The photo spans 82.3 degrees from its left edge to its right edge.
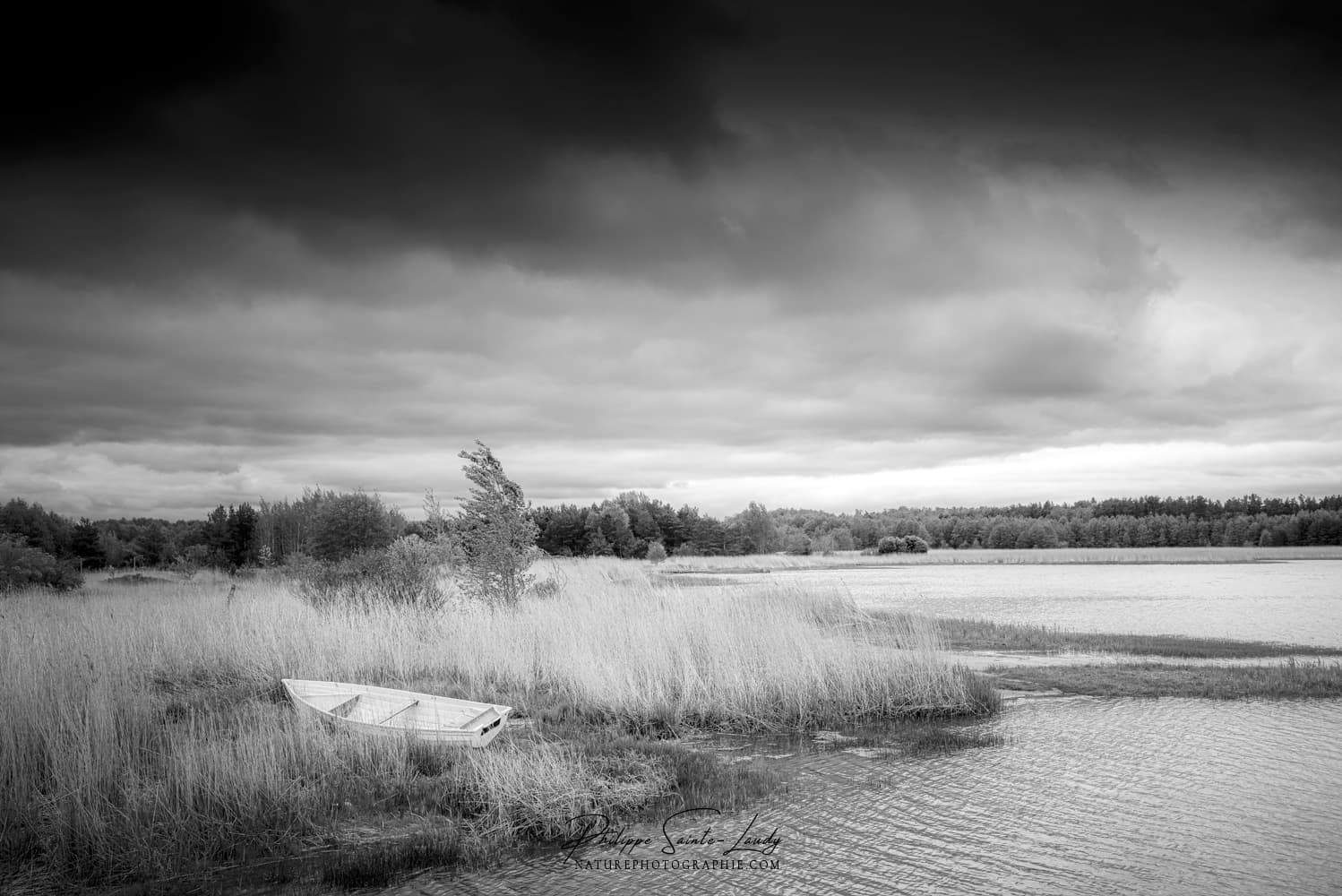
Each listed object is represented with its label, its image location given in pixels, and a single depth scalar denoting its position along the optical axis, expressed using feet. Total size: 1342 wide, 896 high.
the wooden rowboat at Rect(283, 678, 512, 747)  34.63
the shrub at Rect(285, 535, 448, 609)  74.79
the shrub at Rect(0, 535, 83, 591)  95.40
